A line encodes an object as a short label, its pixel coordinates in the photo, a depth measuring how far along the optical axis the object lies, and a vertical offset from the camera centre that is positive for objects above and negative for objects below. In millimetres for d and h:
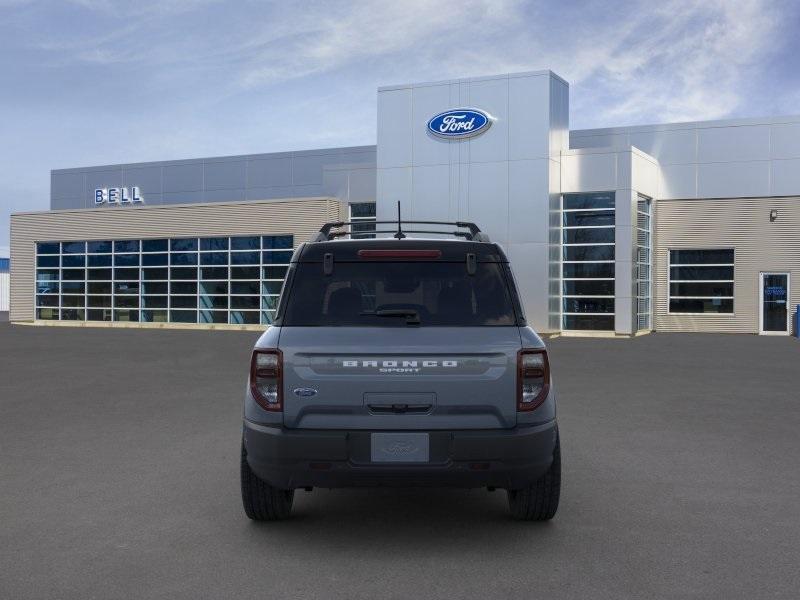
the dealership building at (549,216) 28031 +2984
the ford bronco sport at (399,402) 4809 -579
